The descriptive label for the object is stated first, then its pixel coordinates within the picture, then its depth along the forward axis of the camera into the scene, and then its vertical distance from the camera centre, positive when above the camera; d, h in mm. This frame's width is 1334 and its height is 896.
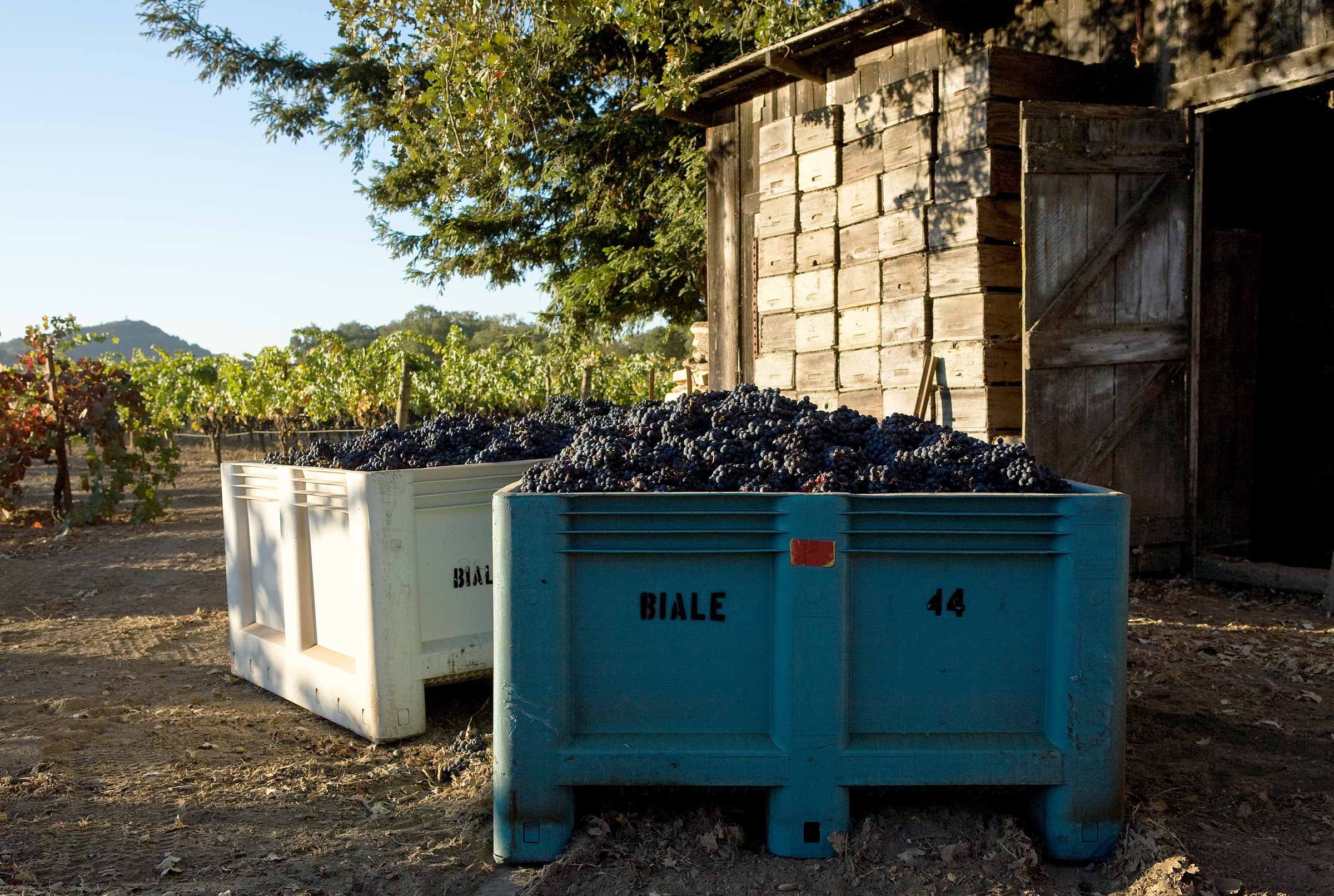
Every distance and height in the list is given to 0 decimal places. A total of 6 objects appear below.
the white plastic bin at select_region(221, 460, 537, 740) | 3803 -717
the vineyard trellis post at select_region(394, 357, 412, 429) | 7340 +48
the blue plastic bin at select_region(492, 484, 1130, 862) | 2619 -675
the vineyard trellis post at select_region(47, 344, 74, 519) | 10828 -575
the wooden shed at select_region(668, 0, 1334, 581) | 6230 +1005
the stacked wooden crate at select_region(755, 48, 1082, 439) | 6441 +1057
